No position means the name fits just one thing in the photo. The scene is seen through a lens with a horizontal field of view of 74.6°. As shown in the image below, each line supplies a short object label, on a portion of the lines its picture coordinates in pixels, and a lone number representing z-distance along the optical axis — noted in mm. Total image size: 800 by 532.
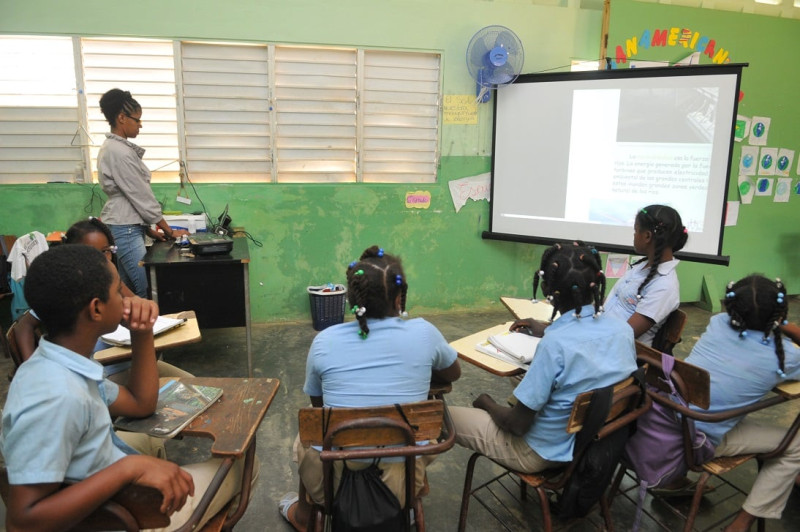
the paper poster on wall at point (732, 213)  5055
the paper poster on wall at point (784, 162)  5100
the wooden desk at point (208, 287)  3215
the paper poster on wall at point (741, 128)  4852
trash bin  4301
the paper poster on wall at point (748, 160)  4941
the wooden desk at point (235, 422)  1353
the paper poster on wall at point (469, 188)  4693
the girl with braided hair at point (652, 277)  2305
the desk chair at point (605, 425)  1573
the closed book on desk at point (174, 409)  1440
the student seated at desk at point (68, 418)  1013
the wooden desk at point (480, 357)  1935
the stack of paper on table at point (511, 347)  2002
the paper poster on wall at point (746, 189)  5004
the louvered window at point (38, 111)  3859
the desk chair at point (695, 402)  1730
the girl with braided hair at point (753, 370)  1815
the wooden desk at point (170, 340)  1887
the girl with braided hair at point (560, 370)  1608
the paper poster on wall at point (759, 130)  4926
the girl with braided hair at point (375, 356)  1535
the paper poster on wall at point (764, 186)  5078
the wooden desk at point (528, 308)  2549
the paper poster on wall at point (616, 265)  4780
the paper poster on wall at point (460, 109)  4543
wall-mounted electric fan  4289
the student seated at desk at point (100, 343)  1697
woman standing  3320
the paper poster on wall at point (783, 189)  5160
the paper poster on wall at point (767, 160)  5023
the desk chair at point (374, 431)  1400
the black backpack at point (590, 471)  1649
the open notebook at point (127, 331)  1976
